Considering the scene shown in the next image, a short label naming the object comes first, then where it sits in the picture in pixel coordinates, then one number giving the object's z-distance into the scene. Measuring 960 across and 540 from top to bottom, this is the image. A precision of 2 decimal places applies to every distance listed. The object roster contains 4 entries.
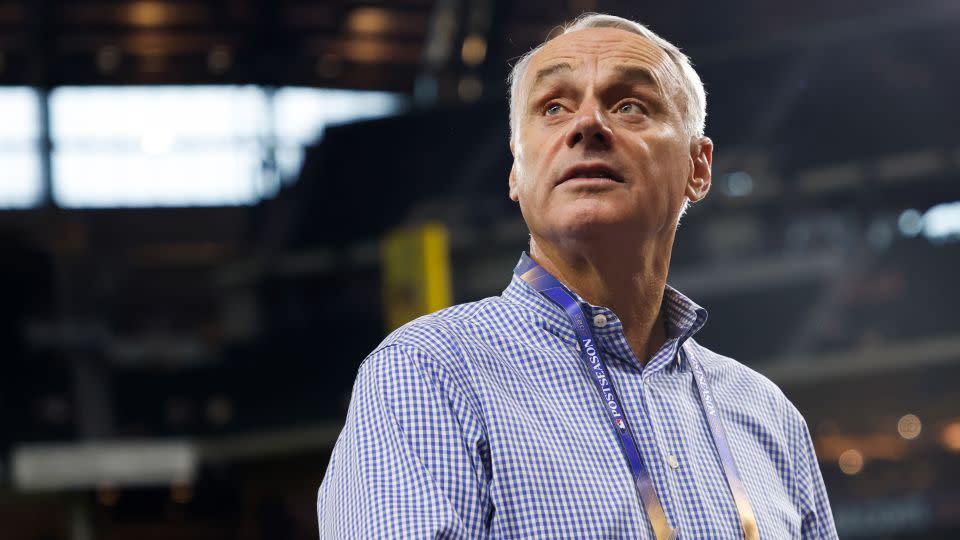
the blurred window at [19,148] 18.59
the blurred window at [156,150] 18.58
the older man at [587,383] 2.16
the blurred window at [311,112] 18.94
